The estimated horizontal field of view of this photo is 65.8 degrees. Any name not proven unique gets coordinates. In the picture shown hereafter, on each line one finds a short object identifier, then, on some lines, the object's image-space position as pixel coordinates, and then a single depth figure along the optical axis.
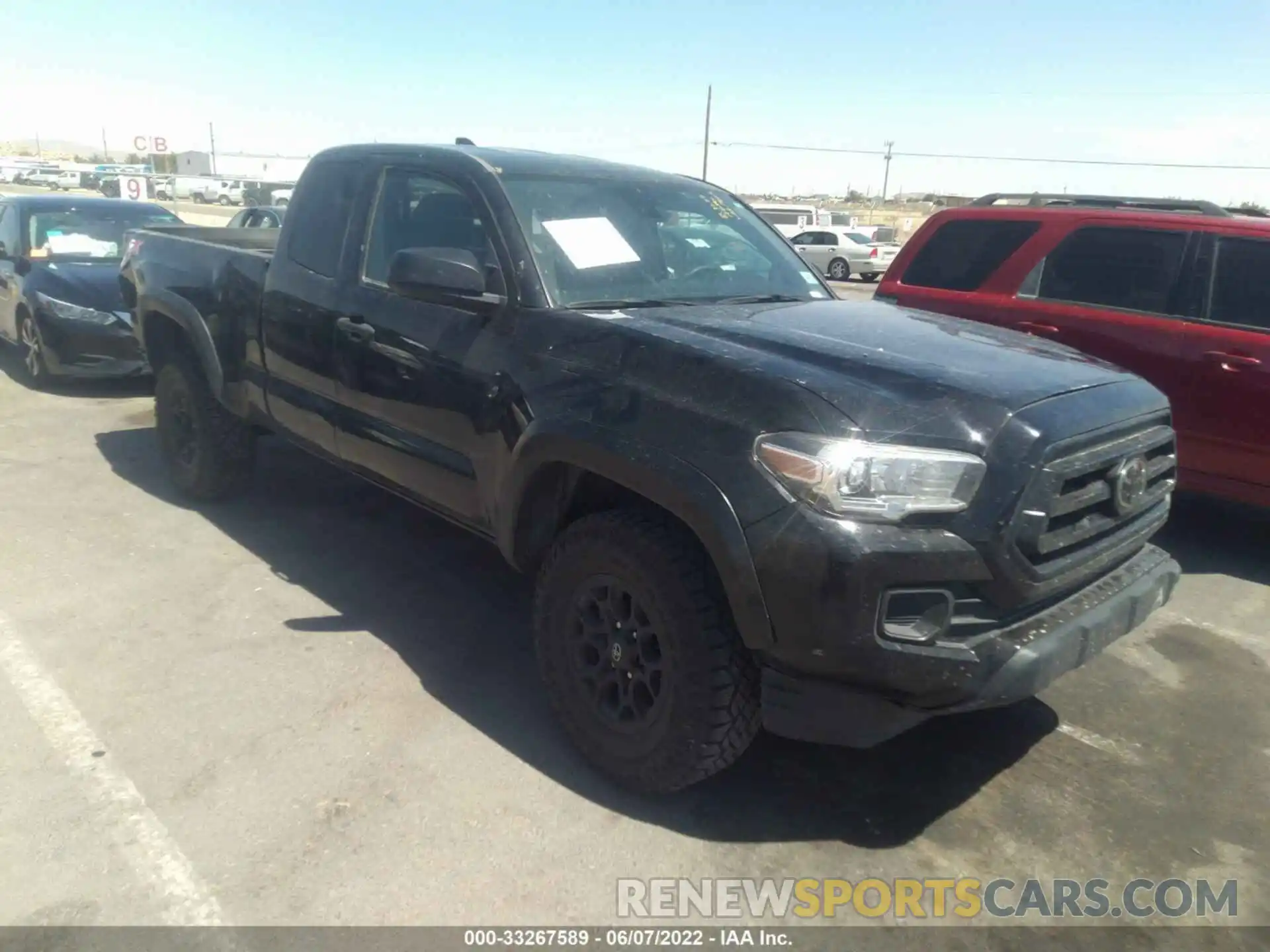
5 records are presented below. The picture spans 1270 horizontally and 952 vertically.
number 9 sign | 21.88
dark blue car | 8.33
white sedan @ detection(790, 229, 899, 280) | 27.72
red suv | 5.27
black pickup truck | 2.53
